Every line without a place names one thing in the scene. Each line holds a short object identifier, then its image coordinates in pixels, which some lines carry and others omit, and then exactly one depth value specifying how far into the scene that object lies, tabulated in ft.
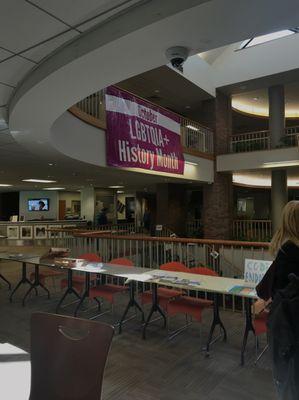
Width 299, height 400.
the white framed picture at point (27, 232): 45.16
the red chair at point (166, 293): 14.23
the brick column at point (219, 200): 41.01
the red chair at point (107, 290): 14.60
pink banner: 20.71
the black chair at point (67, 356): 5.25
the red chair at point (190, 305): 12.23
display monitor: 60.08
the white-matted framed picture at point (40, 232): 45.09
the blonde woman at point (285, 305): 5.48
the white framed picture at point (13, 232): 44.93
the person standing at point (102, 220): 45.31
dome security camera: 7.04
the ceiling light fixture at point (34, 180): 39.87
